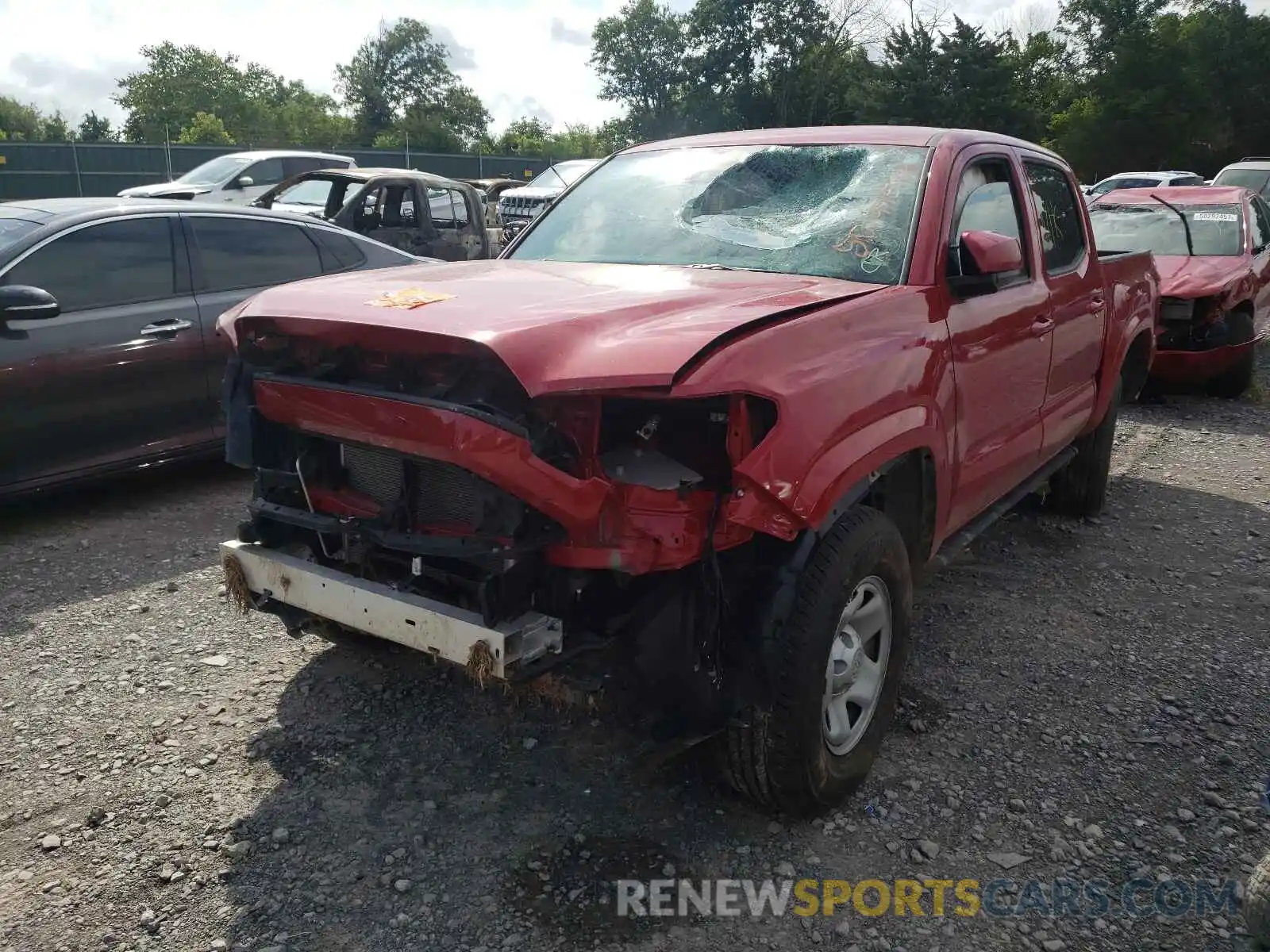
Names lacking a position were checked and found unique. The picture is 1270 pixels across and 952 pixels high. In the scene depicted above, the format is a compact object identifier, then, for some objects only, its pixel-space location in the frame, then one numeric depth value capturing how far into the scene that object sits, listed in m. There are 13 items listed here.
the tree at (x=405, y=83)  76.94
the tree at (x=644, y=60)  64.31
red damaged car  8.67
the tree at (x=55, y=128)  70.06
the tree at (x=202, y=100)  75.31
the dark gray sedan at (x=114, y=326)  4.89
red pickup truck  2.49
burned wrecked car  11.40
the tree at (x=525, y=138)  74.56
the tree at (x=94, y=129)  61.88
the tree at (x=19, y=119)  81.99
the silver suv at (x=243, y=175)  13.54
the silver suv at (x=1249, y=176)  17.97
